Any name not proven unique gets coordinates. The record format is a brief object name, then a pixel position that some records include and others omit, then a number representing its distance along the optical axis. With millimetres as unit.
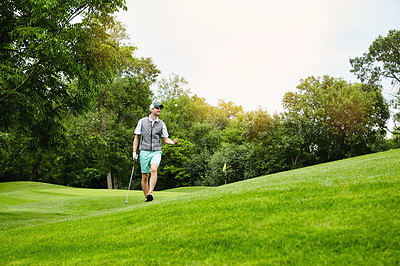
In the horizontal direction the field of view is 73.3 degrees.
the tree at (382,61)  37312
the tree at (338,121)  34000
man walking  8844
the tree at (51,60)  8648
